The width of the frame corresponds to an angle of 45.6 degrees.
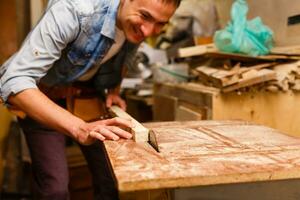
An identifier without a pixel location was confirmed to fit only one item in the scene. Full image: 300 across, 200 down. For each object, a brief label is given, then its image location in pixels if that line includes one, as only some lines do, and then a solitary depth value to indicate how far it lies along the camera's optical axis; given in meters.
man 1.07
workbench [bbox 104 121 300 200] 0.69
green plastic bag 1.79
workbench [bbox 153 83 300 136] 1.65
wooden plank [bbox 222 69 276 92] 1.57
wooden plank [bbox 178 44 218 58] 2.04
